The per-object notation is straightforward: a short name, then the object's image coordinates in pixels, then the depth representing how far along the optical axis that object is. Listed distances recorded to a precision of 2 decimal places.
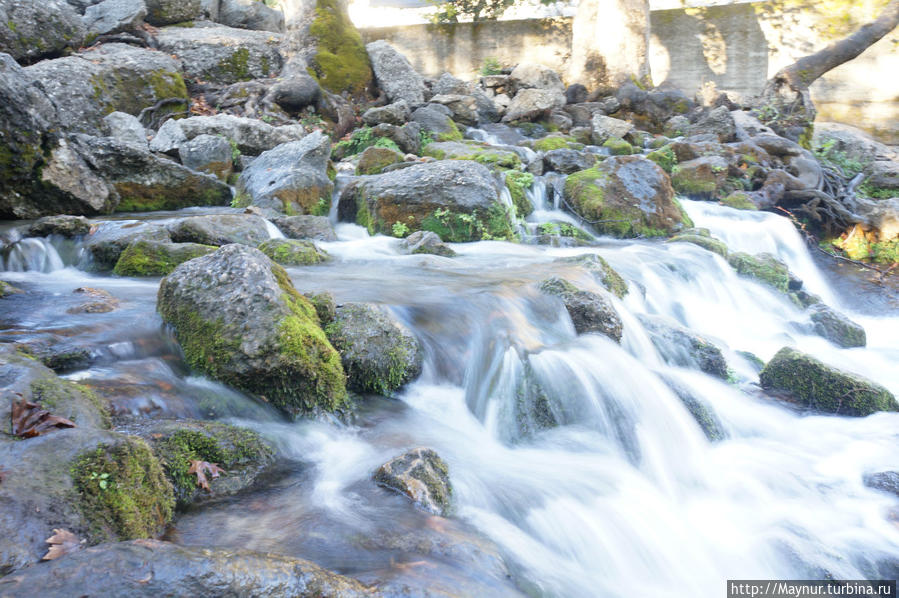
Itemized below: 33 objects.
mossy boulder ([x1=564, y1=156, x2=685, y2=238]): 9.70
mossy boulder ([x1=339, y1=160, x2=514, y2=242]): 8.36
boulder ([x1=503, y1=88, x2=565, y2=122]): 15.94
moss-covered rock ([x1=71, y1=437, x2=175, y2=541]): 2.19
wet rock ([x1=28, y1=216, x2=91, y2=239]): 6.39
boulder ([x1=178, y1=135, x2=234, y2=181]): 10.00
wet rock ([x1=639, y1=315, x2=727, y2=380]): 5.70
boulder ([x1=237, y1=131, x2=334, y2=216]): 8.79
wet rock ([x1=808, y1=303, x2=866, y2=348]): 7.16
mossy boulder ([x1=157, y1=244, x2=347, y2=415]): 3.60
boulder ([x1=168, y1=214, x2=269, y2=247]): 6.56
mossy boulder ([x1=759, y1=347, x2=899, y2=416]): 5.05
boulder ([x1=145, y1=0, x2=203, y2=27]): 16.58
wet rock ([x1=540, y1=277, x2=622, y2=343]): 5.36
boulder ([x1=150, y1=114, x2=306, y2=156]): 10.41
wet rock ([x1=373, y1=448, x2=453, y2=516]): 3.06
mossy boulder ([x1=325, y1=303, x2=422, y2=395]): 4.16
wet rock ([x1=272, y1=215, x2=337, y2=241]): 8.11
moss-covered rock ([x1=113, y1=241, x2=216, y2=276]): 5.87
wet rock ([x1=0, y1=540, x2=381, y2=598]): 1.69
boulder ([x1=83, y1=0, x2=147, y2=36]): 14.38
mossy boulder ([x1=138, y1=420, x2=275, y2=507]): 2.86
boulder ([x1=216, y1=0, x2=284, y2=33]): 20.08
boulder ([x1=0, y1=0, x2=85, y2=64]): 11.65
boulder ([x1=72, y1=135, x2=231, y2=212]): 8.30
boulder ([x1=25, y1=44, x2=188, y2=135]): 10.94
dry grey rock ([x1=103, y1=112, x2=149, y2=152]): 10.56
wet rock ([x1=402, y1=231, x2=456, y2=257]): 7.62
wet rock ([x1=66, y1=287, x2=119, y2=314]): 4.53
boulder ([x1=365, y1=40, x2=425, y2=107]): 15.87
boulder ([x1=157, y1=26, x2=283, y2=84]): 14.90
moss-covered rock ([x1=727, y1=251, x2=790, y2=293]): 8.38
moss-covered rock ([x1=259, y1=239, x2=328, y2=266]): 6.77
